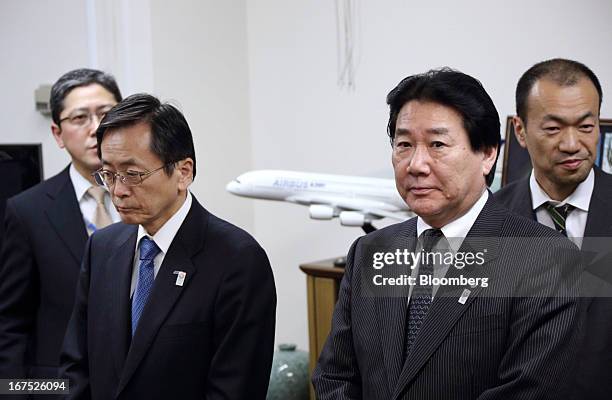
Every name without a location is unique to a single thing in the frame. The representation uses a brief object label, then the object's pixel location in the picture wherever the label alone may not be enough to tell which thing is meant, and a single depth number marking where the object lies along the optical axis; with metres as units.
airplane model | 2.98
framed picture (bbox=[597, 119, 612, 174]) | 2.54
